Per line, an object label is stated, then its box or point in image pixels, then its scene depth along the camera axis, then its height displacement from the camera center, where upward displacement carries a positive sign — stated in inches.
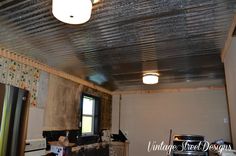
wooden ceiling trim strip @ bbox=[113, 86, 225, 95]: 191.9 +27.9
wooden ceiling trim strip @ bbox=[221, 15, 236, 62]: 76.8 +33.7
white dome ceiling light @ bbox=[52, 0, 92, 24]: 56.9 +30.4
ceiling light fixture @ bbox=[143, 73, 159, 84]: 150.6 +29.2
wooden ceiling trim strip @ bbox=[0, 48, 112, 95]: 108.7 +32.3
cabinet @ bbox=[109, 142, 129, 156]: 185.6 -27.9
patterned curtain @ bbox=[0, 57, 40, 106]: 105.7 +23.1
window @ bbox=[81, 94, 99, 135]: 179.5 +2.5
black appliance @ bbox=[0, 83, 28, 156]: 71.5 -0.4
